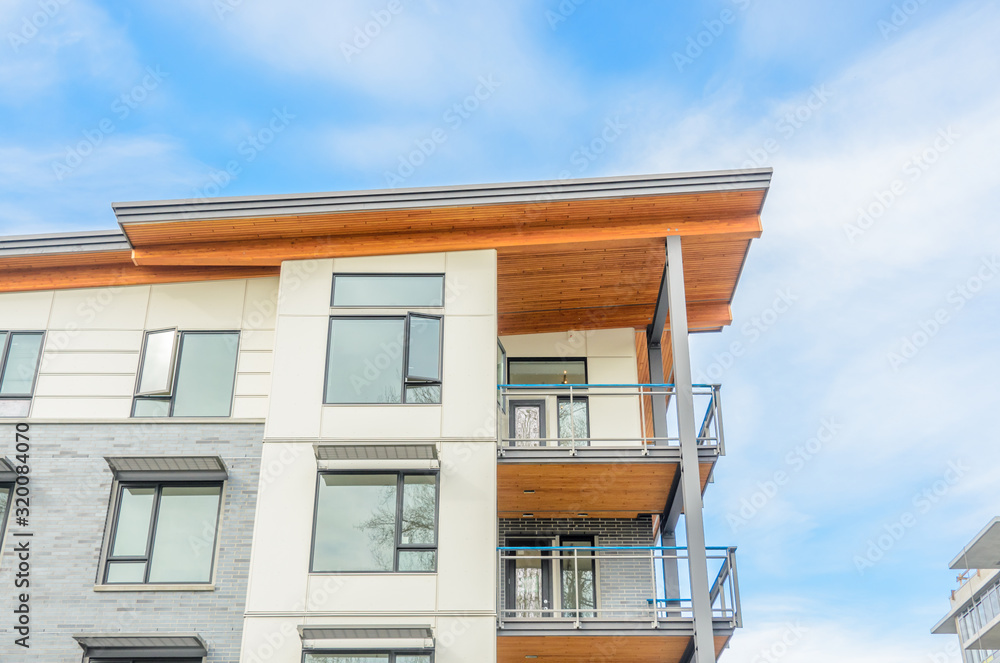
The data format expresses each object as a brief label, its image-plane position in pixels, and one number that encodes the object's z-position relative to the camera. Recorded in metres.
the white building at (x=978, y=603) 24.98
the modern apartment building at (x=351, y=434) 13.19
